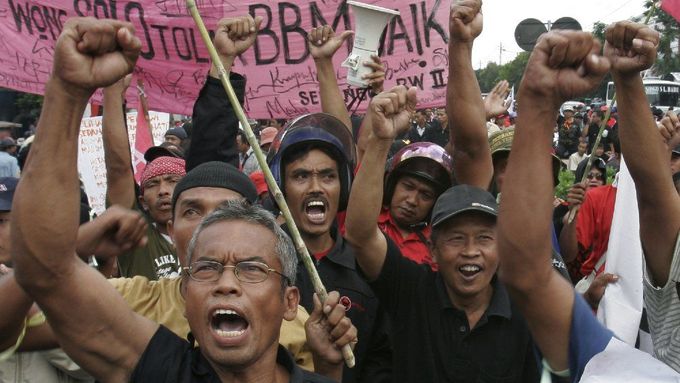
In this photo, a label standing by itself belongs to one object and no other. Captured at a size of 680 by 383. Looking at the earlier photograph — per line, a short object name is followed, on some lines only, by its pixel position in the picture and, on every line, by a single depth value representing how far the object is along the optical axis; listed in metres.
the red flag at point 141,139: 6.47
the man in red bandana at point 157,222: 4.57
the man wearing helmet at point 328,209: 3.64
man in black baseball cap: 3.40
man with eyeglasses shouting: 2.25
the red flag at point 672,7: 4.86
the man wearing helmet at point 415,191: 4.38
